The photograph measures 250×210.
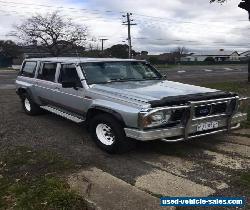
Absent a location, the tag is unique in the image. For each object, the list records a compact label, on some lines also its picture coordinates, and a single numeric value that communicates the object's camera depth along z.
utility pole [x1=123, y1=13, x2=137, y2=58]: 34.27
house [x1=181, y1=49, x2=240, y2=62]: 73.67
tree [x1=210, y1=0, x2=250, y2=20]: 10.10
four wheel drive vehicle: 3.44
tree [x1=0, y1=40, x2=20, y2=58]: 44.87
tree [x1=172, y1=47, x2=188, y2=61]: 65.85
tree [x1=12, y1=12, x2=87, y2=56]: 34.27
